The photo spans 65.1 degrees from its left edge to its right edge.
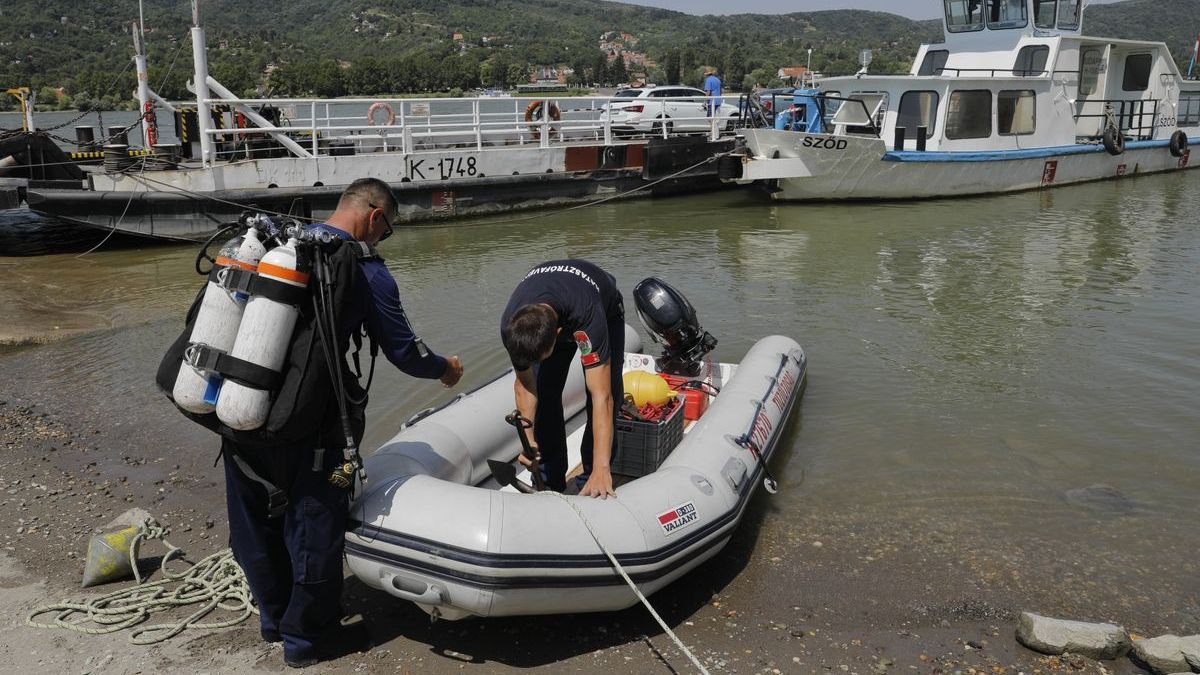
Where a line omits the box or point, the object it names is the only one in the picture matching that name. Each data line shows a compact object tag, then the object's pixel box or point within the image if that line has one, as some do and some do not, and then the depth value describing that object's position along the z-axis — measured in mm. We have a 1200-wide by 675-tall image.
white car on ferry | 19250
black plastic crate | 4840
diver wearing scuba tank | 3156
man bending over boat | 3537
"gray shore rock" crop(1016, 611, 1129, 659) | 3641
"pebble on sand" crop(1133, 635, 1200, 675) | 3490
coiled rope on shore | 3770
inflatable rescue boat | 3426
